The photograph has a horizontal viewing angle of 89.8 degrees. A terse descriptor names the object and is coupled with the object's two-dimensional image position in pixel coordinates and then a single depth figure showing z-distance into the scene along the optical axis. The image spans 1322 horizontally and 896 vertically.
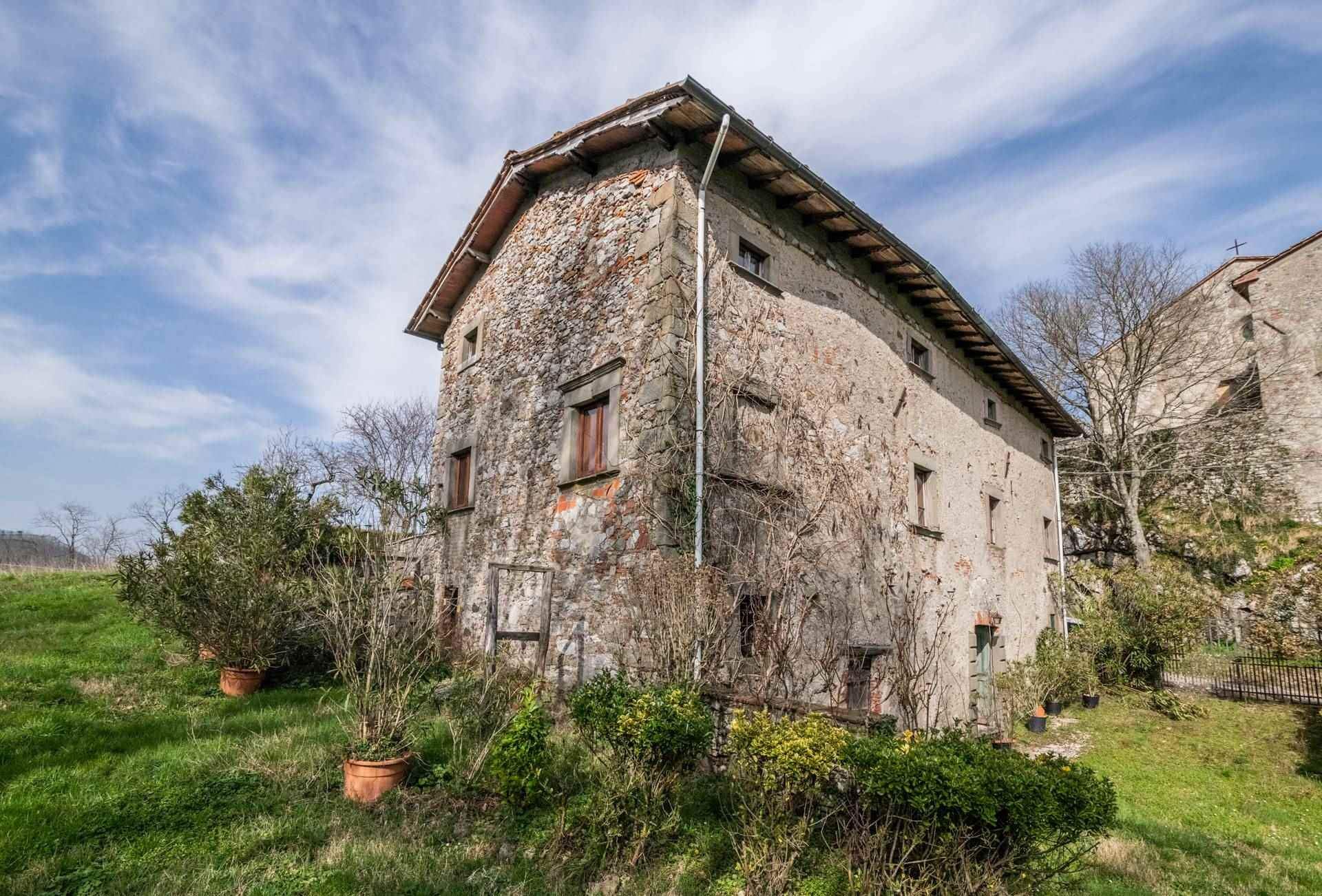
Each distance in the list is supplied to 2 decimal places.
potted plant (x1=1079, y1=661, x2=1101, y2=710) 12.75
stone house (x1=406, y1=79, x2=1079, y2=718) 6.88
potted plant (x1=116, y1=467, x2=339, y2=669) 7.98
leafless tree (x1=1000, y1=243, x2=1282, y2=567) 18.83
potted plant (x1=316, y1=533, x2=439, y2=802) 5.04
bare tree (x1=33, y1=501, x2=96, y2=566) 28.48
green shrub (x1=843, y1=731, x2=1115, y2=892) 3.17
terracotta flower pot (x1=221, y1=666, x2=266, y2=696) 7.90
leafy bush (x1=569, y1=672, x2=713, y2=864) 4.25
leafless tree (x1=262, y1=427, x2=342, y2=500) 9.97
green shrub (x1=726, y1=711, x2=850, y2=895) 3.76
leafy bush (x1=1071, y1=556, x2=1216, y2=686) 13.07
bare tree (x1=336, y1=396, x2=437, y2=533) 6.39
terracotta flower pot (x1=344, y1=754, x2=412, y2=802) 4.95
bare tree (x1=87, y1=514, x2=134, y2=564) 20.22
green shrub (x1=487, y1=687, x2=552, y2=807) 4.70
